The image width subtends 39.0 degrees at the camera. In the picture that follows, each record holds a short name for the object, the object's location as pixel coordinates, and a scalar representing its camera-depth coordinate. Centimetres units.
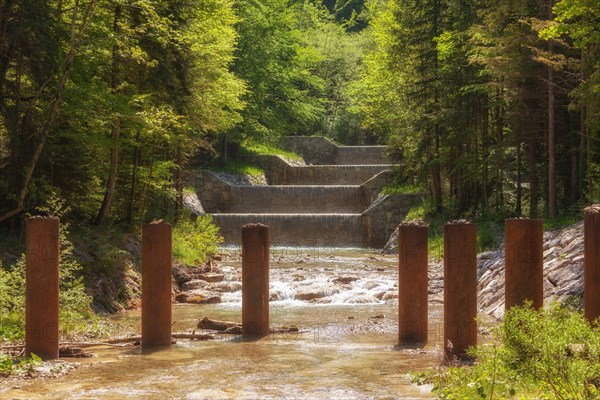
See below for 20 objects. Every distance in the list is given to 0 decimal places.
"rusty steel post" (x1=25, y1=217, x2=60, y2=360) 936
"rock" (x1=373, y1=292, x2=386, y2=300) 1751
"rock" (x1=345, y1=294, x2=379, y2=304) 1716
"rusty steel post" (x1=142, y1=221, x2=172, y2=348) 1030
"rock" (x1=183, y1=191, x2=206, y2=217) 3372
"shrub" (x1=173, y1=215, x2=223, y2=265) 2175
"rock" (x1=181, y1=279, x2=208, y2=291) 1873
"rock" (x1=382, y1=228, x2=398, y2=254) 2939
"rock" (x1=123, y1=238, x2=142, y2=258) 1912
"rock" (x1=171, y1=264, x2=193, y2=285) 1895
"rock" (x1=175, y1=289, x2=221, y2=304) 1685
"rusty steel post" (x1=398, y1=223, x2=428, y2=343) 1023
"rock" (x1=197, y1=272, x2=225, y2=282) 1977
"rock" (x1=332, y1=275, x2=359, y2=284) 1952
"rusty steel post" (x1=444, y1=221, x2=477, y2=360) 937
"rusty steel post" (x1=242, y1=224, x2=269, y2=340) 1082
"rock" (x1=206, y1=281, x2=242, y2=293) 1841
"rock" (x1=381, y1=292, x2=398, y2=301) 1740
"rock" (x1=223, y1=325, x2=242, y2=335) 1149
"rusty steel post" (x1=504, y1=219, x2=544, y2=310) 936
